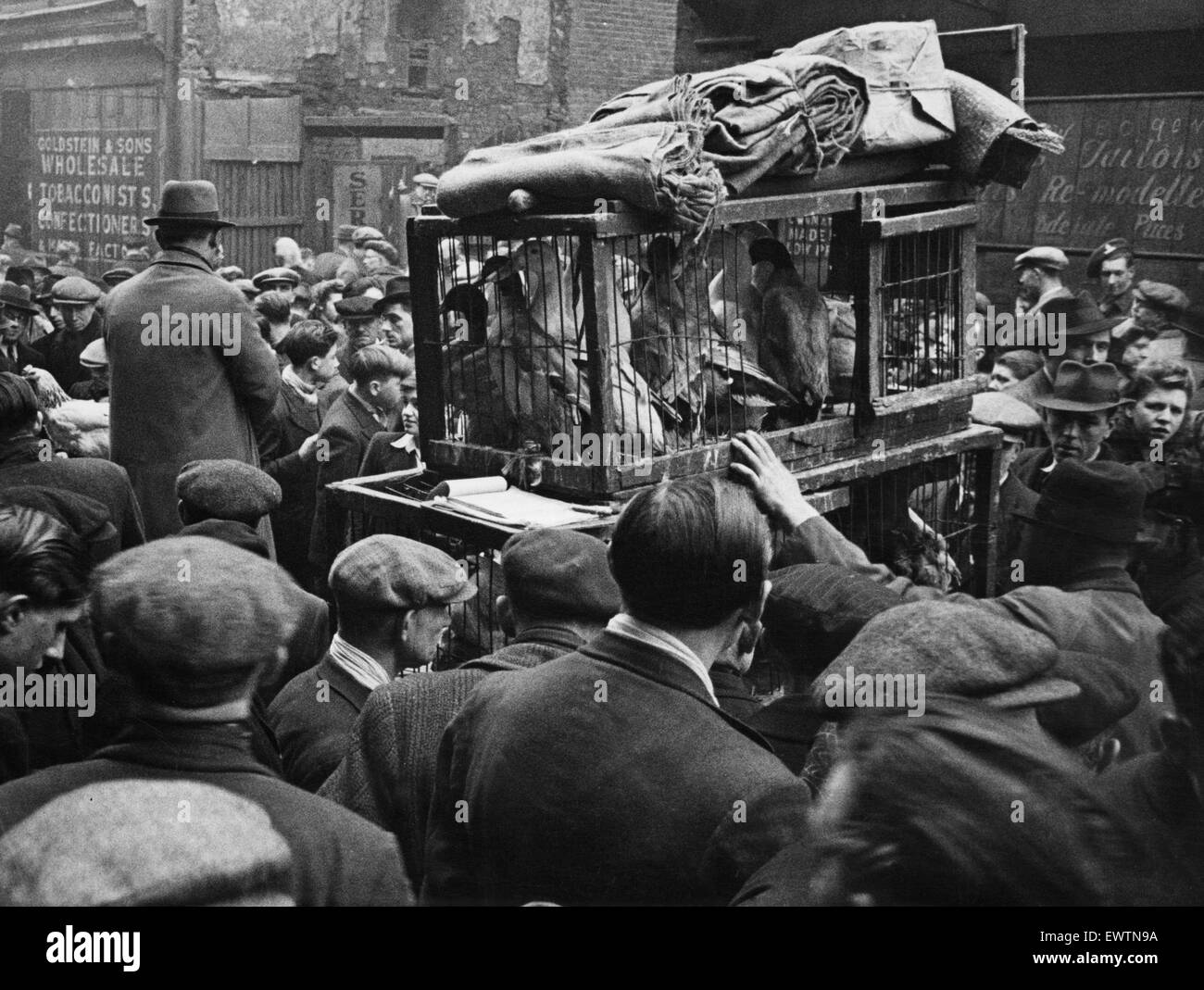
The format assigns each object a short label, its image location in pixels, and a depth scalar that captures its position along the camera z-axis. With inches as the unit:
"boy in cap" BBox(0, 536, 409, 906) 82.9
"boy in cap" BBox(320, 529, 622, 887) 114.0
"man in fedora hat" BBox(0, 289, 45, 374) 345.7
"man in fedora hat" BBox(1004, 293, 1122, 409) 243.9
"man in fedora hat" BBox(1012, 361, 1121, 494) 200.2
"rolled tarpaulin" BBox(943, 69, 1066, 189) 195.6
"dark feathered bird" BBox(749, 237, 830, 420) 183.6
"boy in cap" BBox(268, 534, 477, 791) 129.4
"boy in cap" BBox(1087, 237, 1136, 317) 311.1
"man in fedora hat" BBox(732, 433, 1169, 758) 110.2
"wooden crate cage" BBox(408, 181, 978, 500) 161.2
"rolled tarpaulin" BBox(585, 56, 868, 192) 167.8
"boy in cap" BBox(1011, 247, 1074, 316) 306.7
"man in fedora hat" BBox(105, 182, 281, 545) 207.8
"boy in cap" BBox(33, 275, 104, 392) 369.7
